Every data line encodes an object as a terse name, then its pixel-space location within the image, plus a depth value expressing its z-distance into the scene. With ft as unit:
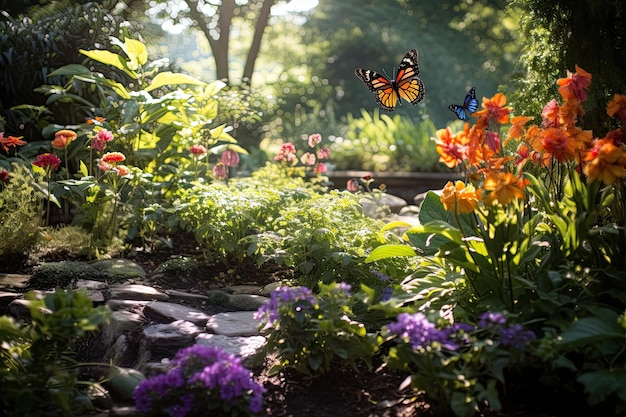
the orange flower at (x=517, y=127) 10.57
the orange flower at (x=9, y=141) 15.55
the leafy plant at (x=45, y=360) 8.27
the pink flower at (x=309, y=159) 19.85
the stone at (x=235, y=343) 10.57
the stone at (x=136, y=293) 13.01
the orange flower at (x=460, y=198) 9.70
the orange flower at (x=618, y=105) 9.81
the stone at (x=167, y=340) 10.90
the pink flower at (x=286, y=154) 19.32
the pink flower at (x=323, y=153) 19.76
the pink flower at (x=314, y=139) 18.89
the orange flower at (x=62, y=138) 15.16
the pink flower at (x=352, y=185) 18.78
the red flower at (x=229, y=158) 19.19
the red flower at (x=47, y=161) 14.75
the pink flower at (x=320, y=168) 20.10
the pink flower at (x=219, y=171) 18.80
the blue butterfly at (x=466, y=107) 14.21
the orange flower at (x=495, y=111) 9.78
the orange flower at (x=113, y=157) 14.55
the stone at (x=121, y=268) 14.32
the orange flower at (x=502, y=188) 8.93
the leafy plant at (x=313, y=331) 9.55
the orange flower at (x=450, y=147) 9.43
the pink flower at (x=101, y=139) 15.02
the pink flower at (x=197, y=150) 16.84
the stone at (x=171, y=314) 11.94
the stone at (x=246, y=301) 13.17
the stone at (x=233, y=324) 11.40
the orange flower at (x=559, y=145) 9.37
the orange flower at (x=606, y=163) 8.73
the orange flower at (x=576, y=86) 9.87
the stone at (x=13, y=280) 13.38
